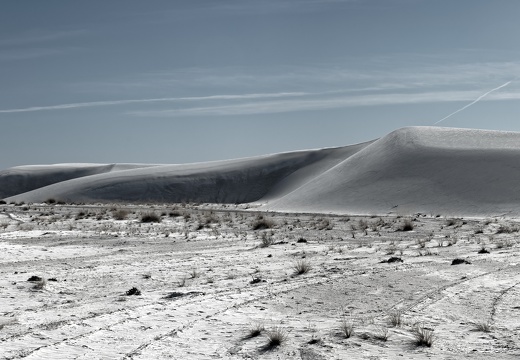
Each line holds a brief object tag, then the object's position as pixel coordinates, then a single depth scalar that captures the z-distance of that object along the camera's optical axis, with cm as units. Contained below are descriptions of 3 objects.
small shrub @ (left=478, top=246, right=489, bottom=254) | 1887
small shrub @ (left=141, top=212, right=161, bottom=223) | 3578
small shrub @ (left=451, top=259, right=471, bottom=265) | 1617
